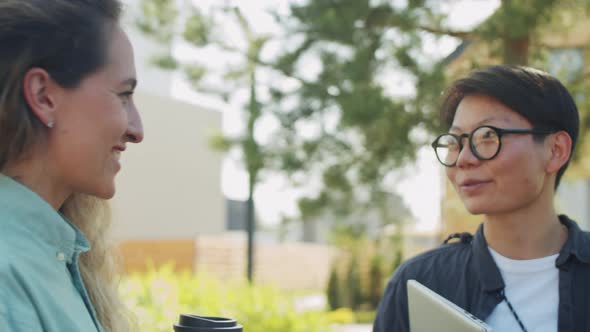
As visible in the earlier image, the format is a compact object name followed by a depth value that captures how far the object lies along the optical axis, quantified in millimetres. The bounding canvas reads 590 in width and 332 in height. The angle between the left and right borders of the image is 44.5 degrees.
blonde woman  1294
